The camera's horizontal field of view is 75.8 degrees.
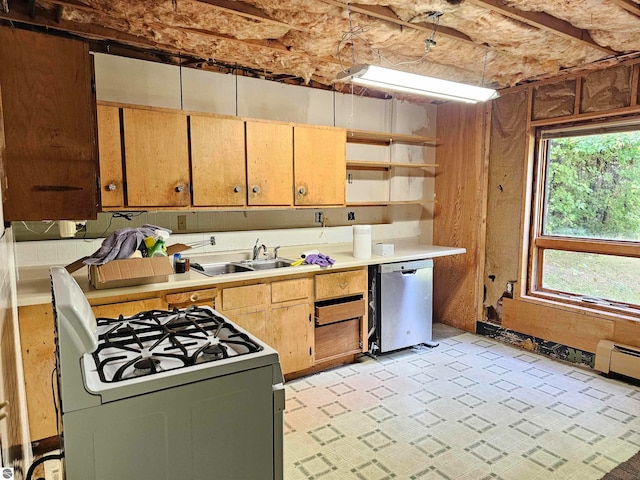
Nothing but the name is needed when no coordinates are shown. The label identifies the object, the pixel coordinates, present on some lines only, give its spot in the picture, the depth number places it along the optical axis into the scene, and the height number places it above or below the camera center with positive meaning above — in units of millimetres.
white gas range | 979 -517
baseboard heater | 3107 -1189
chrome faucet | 3407 -367
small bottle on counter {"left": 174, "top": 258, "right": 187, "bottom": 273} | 2795 -405
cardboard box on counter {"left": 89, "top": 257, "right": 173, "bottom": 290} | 2242 -364
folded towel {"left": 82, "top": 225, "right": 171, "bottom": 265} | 2238 -222
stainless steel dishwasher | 3561 -879
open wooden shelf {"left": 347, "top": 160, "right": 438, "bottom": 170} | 3921 +414
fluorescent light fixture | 2244 +728
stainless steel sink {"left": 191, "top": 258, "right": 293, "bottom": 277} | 3114 -466
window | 3279 -96
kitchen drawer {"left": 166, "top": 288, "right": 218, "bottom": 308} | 2584 -587
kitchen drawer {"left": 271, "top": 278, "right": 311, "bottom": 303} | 3012 -625
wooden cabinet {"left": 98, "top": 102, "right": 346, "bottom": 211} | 2730 +341
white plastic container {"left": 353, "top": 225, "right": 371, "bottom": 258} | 3504 -299
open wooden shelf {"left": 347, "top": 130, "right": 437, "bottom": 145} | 3945 +696
